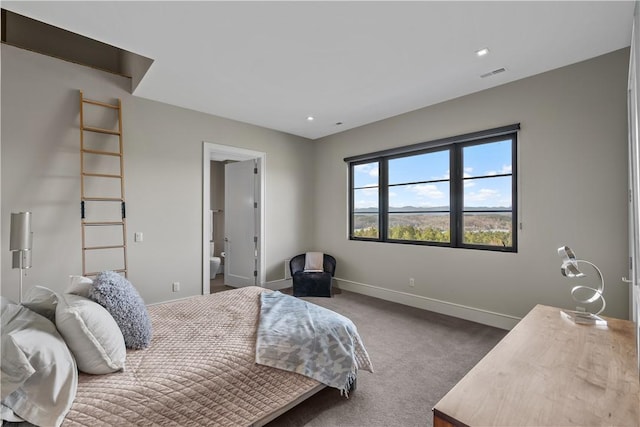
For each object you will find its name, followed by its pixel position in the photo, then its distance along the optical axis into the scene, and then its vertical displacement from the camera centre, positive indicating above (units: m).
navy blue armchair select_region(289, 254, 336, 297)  4.58 -1.11
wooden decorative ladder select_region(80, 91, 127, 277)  3.28 +0.27
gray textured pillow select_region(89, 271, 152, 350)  1.66 -0.56
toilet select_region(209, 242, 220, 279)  5.44 -0.99
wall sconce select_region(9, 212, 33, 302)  2.27 -0.20
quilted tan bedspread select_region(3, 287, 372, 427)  1.29 -0.84
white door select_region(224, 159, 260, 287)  4.94 -0.18
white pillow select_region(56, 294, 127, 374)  1.39 -0.61
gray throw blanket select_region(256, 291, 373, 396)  1.80 -0.86
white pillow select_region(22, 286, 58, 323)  1.58 -0.50
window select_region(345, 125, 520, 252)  3.42 +0.28
